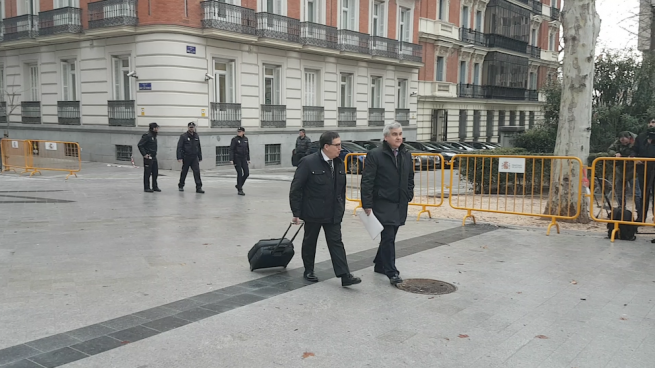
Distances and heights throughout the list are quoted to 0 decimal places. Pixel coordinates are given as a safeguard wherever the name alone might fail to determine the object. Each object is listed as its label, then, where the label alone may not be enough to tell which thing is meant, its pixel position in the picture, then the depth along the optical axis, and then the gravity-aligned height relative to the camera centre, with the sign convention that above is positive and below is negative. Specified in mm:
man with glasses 6125 -766
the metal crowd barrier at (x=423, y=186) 11031 -1538
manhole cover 6047 -1726
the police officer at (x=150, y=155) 13773 -736
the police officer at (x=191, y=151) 13986 -639
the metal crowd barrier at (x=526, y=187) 9547 -1220
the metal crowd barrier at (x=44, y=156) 16875 -967
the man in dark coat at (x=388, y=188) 6309 -683
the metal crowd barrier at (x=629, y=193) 8625 -1058
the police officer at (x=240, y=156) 14102 -756
